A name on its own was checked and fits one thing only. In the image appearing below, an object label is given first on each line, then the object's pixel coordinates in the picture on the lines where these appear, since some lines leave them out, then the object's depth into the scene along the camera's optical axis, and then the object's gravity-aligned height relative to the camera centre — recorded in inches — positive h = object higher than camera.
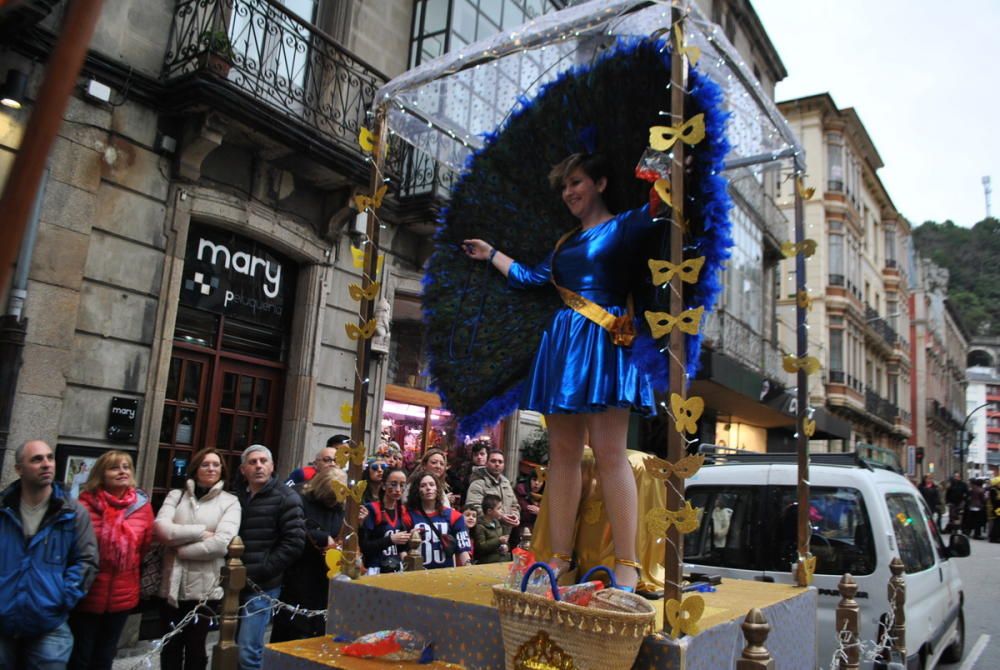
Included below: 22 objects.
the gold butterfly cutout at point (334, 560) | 132.8 -20.1
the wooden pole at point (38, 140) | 25.5 +9.5
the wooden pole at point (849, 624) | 150.9 -28.7
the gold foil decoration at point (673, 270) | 100.3 +25.8
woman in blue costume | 122.4 +15.0
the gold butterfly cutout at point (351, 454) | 137.8 -1.7
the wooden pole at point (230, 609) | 124.6 -29.4
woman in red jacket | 169.5 -28.5
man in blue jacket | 154.2 -28.4
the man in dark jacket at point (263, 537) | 186.5 -24.3
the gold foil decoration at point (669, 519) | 92.7 -6.2
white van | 201.2 -16.2
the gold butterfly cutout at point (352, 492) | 136.7 -8.4
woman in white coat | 181.5 -31.0
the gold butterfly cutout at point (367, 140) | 151.6 +60.5
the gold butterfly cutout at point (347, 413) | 141.9 +5.8
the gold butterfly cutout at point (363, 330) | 145.1 +21.7
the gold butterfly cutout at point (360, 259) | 147.2 +36.4
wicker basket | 86.9 -20.2
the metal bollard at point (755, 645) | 94.7 -21.6
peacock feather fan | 142.5 +51.1
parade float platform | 101.7 -24.7
